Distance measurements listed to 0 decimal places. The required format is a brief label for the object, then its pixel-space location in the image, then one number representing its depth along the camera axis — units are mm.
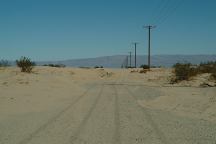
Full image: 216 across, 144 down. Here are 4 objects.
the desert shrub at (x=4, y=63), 50782
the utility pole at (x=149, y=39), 60097
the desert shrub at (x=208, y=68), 31871
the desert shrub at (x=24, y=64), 39423
